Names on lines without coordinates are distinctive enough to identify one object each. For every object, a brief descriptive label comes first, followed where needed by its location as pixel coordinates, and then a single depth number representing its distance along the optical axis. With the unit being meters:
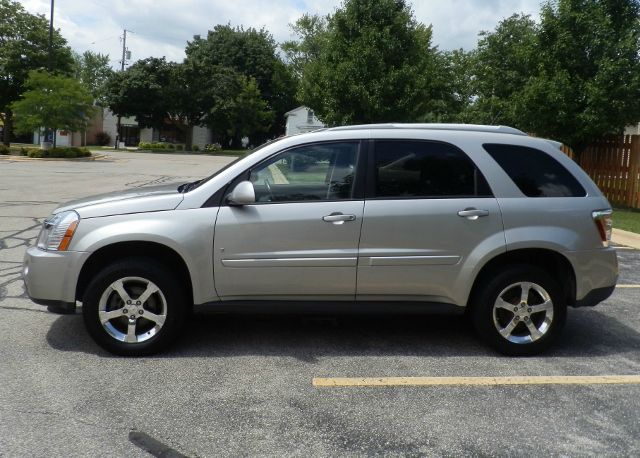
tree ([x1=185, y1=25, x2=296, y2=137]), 69.12
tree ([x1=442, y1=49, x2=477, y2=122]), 38.66
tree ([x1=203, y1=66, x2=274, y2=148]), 59.44
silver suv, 4.48
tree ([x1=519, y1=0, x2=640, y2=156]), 15.48
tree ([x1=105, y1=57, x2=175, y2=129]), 56.28
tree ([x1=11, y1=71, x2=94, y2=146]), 34.81
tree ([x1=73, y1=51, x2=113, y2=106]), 92.94
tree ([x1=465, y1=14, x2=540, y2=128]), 26.66
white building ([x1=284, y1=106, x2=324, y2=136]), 62.91
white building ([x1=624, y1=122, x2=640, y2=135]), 32.04
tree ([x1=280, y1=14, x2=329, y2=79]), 69.00
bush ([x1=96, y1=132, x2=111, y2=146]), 68.59
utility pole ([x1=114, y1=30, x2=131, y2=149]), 68.78
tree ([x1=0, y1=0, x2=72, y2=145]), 42.09
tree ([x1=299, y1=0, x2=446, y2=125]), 21.23
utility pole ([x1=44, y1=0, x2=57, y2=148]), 38.34
